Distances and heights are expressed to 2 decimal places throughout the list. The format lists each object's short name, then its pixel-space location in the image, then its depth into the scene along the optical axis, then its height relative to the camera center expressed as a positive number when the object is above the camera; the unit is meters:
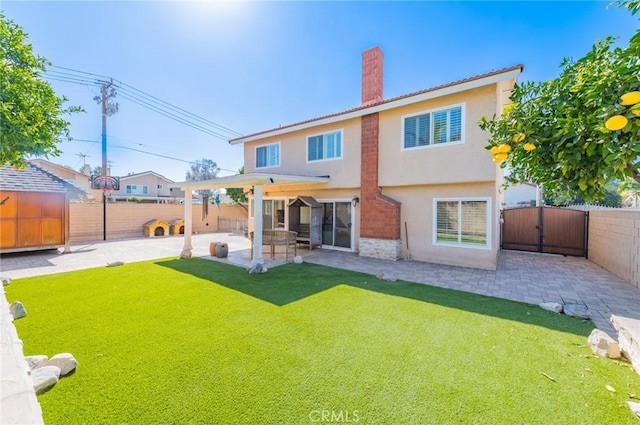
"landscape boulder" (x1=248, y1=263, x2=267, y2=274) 8.52 -1.84
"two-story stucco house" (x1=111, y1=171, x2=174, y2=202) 32.31 +3.05
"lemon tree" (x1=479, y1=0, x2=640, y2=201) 2.63 +1.04
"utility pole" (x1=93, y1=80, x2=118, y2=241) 20.17 +8.18
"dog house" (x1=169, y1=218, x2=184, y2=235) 18.81 -1.07
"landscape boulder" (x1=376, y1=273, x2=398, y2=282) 7.82 -1.95
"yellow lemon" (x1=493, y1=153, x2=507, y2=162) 4.08 +0.85
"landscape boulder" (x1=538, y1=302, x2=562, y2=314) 5.57 -2.00
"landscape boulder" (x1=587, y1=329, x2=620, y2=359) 3.86 -1.96
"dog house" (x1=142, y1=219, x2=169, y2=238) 17.34 -1.14
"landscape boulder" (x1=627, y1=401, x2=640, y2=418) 2.77 -2.06
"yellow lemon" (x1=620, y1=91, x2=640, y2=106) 2.39 +1.04
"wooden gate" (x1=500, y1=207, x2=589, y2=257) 11.68 -0.82
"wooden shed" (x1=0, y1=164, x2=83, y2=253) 10.60 +0.06
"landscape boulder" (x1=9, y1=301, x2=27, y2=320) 5.05 -1.90
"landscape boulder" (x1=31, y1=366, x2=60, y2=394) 3.03 -1.94
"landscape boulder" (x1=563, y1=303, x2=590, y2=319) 5.28 -1.99
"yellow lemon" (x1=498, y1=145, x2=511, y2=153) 3.97 +0.95
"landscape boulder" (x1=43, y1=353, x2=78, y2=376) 3.34 -1.92
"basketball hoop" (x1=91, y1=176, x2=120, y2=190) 16.62 +1.72
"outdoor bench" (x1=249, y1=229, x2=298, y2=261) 10.70 -1.07
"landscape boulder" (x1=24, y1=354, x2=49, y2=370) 3.45 -1.97
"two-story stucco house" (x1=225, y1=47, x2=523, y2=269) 8.98 +1.63
